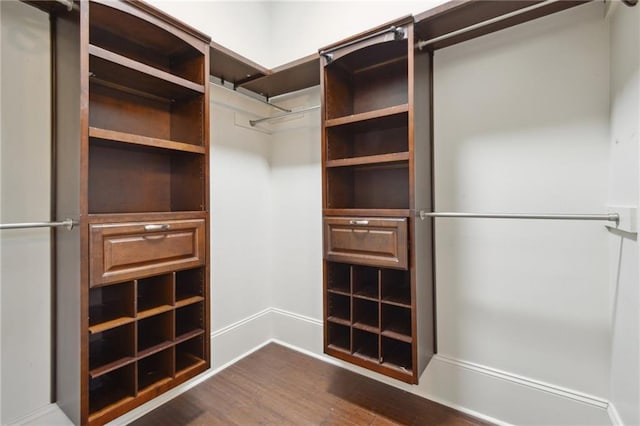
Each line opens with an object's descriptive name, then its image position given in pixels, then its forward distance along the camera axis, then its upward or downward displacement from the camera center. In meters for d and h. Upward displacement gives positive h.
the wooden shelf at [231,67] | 1.87 +1.04
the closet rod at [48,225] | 1.15 -0.05
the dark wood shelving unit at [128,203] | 1.28 +0.05
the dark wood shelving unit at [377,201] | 1.60 +0.08
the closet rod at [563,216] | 1.28 -0.02
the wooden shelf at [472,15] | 1.48 +1.05
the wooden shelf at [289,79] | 2.04 +1.05
